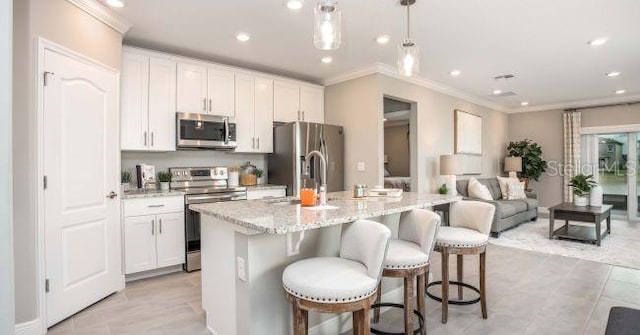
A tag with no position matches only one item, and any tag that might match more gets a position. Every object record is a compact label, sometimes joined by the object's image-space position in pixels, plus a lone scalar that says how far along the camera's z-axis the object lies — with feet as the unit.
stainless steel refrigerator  14.49
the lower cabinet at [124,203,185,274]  10.94
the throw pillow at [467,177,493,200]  19.16
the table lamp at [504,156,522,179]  24.31
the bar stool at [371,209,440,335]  6.56
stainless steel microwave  12.69
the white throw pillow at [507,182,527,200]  21.40
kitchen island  6.08
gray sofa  17.43
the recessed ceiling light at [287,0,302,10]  9.21
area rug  13.60
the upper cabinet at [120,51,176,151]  11.65
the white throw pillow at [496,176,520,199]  21.89
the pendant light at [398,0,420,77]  8.69
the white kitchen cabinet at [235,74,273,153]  14.49
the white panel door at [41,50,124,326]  8.20
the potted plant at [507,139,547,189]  25.13
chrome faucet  7.59
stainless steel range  12.12
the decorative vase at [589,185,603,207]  17.20
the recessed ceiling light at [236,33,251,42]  11.62
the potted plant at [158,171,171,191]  12.85
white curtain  24.02
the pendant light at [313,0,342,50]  7.00
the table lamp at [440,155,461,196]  17.83
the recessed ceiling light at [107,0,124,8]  9.14
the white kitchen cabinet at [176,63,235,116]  12.96
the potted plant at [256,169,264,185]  15.84
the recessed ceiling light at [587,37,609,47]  12.17
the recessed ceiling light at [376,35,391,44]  11.81
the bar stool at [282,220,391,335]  5.07
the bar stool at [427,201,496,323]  7.93
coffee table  15.60
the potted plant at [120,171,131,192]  12.20
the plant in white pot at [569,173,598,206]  17.24
